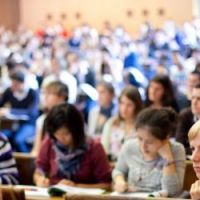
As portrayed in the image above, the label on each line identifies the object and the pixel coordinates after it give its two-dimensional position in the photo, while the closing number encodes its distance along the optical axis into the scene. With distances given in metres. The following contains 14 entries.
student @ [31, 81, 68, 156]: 7.79
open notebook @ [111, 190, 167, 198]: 5.01
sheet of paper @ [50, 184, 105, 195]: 5.26
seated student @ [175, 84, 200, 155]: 7.12
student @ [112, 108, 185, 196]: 5.14
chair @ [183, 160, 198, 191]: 5.67
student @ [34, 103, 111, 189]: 5.60
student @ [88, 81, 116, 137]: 8.75
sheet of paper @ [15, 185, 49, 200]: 4.97
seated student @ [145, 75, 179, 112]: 8.12
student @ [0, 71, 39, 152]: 9.86
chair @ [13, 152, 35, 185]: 6.26
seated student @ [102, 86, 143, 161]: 7.08
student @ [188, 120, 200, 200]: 3.13
